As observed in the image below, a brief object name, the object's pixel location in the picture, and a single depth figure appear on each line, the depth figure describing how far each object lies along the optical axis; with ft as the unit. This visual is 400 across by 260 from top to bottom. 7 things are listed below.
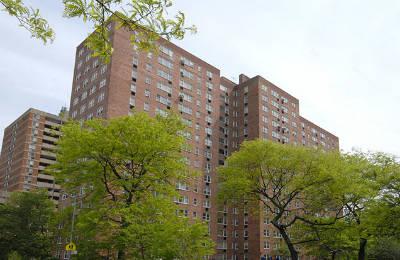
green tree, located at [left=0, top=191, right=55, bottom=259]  165.58
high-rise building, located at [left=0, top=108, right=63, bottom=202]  398.62
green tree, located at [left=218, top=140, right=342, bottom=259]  132.87
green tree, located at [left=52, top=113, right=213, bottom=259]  92.43
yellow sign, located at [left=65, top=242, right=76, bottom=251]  102.87
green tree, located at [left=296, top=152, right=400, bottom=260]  110.52
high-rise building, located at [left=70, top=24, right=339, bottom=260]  251.80
